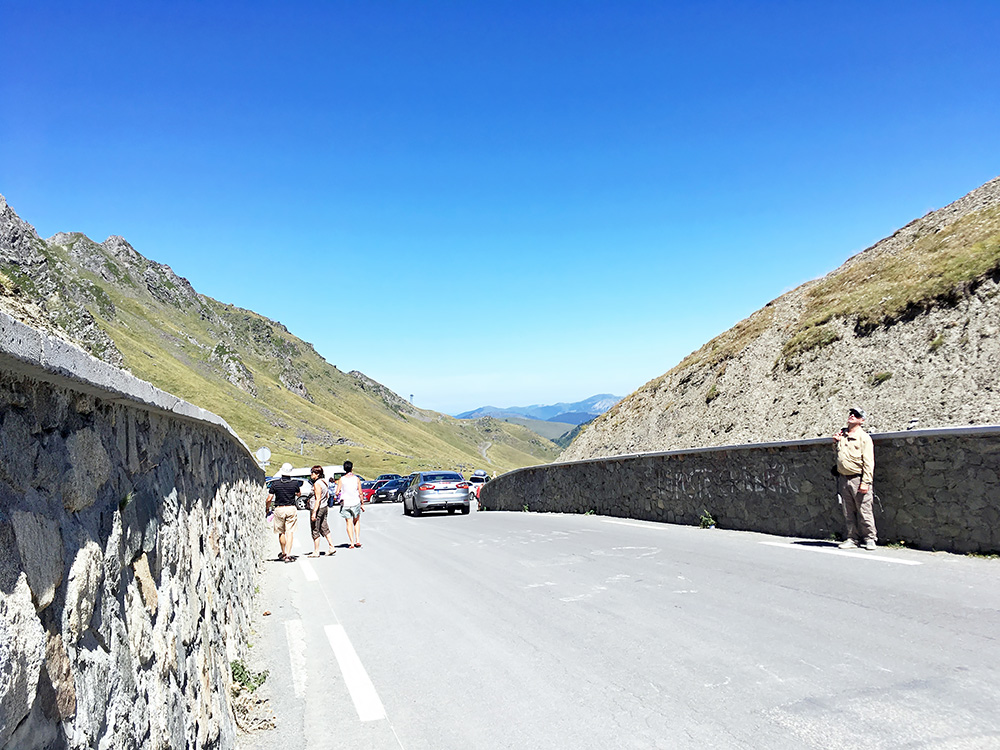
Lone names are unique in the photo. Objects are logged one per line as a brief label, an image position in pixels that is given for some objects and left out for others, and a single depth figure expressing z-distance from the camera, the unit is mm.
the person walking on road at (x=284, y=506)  12609
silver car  25875
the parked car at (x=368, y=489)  41219
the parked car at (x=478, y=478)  45094
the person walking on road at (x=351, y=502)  15000
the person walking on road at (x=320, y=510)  13891
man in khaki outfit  9109
